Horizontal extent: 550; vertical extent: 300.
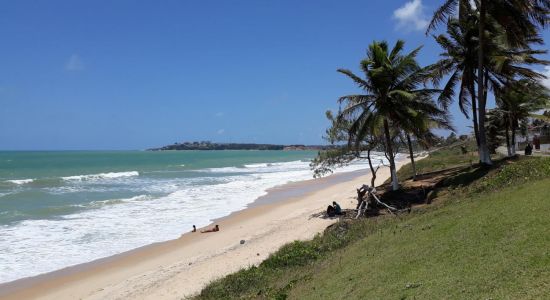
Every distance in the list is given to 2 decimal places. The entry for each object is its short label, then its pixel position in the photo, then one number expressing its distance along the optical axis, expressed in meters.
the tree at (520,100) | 20.88
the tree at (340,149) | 21.12
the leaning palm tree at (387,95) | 18.42
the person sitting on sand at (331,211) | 18.55
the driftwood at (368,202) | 16.25
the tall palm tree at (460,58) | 19.70
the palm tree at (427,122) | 18.39
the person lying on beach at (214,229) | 18.68
